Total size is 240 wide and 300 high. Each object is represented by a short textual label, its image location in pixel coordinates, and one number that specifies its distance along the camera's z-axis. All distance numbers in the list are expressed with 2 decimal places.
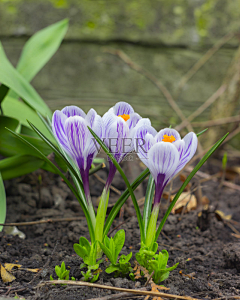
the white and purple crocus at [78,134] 0.52
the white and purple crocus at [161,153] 0.51
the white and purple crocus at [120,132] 0.52
